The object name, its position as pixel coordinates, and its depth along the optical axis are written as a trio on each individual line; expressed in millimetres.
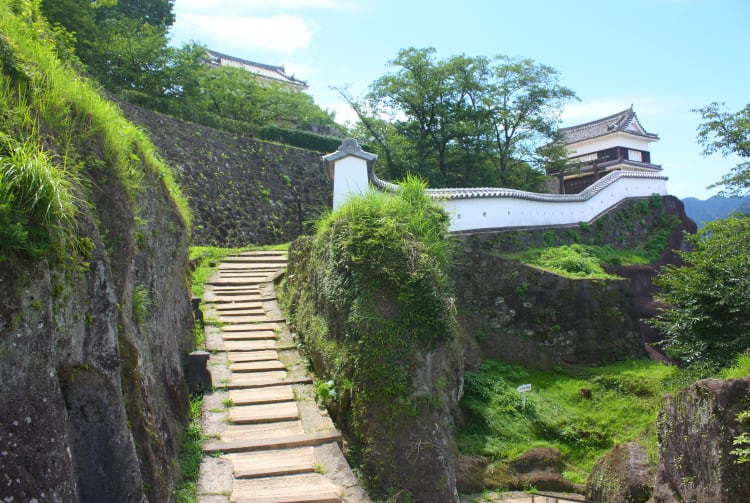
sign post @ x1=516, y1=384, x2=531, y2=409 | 10008
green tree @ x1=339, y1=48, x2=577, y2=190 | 21188
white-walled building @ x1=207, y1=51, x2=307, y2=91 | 36844
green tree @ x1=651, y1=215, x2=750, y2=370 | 9258
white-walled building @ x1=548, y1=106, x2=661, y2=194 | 26412
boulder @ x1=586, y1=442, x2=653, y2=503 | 7605
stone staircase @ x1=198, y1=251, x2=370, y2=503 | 5344
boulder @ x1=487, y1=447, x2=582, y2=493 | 8750
